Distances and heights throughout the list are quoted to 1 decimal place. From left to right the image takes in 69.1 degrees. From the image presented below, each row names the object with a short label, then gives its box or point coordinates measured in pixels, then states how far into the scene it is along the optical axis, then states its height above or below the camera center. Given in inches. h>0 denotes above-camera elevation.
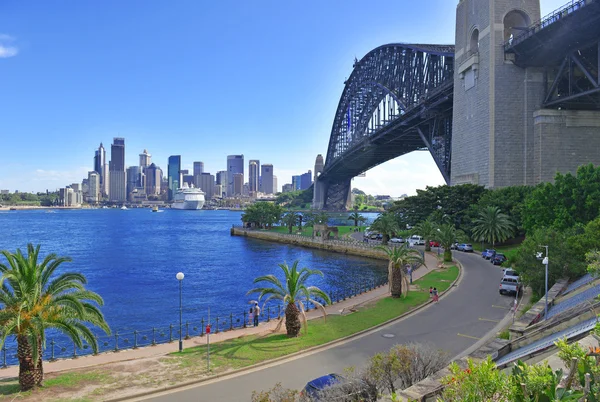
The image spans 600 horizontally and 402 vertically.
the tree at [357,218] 3991.6 -105.5
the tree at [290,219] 3932.1 -122.5
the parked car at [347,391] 463.8 -201.0
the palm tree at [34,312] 582.9 -149.3
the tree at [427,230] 2081.7 -116.9
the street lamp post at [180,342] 781.0 -246.0
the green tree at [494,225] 1994.3 -84.3
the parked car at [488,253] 1893.5 -205.2
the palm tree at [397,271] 1159.9 -173.1
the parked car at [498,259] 1741.0 -209.9
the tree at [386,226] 2628.0 -116.9
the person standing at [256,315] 998.5 -250.9
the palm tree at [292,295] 838.5 -173.7
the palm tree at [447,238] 1819.6 -130.9
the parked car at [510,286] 1152.0 -210.3
